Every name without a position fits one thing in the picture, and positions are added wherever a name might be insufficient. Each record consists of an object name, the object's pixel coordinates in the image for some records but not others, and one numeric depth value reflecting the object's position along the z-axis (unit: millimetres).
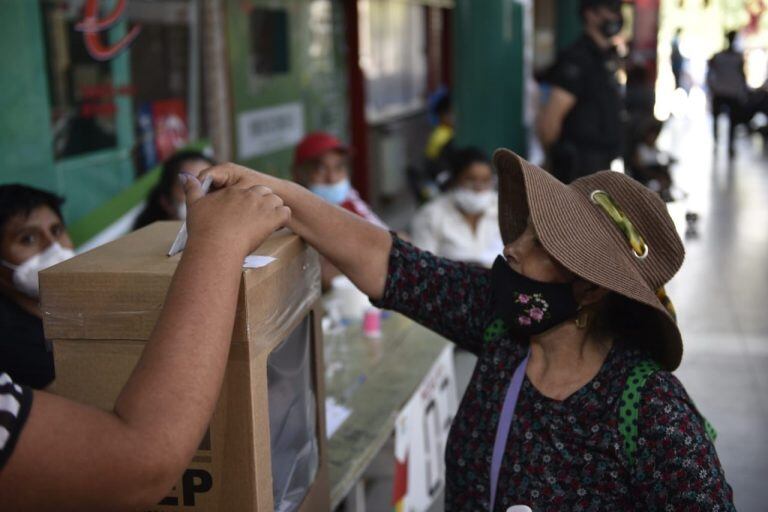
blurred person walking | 13812
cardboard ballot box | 1249
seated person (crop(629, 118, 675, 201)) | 7230
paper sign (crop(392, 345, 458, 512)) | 2561
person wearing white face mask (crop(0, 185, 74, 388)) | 2178
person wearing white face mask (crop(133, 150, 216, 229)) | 3518
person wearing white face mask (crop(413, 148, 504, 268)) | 4875
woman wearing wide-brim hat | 1493
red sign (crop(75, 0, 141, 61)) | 3807
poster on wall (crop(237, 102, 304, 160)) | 5316
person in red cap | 4426
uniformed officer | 5418
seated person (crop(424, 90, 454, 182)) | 6871
